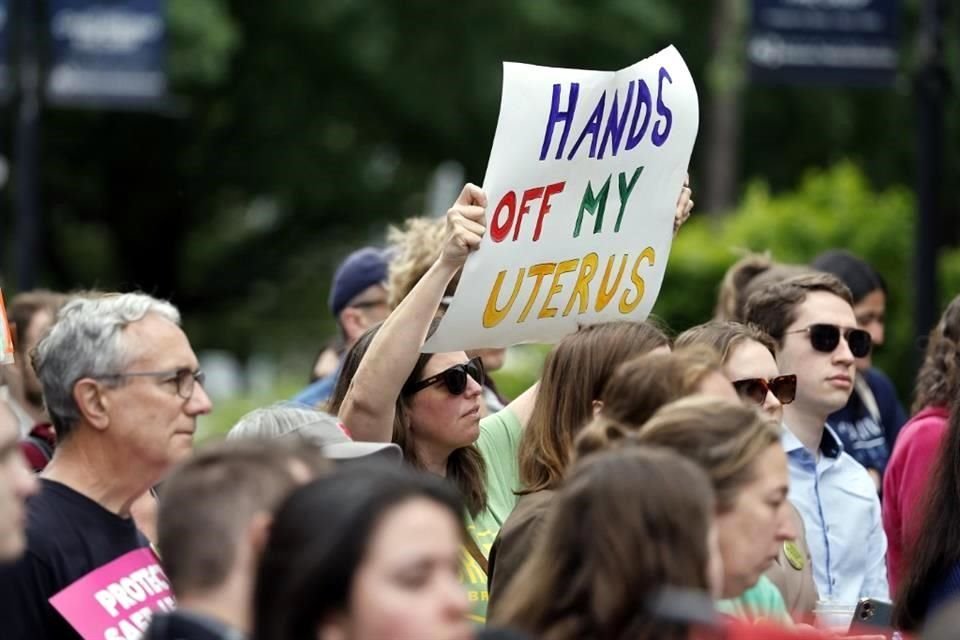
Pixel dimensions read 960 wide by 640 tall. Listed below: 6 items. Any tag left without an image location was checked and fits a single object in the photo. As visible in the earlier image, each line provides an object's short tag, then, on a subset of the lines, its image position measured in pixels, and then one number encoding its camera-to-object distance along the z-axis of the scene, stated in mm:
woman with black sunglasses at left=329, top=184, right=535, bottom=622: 10820
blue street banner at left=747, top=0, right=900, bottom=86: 24750
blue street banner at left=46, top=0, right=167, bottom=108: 28875
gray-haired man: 9250
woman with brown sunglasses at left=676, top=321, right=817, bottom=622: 11812
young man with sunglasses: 12648
